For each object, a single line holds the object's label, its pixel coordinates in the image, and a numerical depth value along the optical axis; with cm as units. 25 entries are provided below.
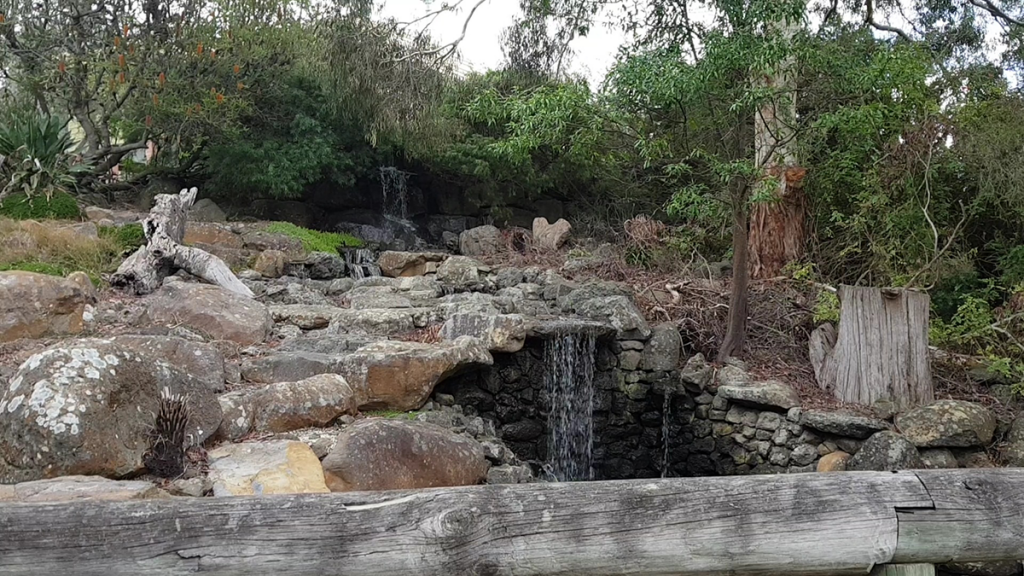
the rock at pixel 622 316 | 711
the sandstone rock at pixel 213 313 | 567
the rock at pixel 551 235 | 1141
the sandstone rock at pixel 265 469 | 330
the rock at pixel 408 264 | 1034
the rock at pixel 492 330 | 614
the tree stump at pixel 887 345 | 589
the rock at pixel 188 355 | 454
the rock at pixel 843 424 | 557
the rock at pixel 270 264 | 921
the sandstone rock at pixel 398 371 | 495
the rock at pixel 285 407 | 411
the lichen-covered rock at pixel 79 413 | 316
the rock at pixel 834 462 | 553
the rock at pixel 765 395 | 614
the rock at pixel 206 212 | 1185
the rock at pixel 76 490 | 268
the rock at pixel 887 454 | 519
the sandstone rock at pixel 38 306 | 523
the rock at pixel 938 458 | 532
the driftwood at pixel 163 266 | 717
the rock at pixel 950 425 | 538
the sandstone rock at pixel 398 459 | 359
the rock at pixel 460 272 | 905
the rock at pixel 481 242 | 1191
